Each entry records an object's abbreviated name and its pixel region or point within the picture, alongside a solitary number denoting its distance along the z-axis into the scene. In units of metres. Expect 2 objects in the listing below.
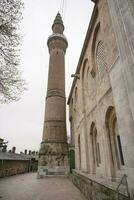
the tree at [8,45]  6.01
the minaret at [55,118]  18.41
